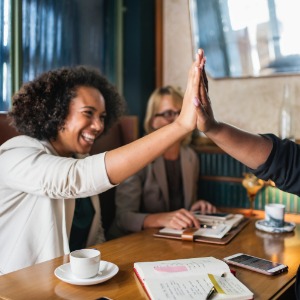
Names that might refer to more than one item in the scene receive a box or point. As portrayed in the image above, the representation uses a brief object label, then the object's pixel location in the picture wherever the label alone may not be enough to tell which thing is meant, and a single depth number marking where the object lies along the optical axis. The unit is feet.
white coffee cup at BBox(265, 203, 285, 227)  5.85
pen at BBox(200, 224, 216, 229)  5.63
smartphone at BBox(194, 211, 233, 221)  5.96
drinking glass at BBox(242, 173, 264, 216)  7.61
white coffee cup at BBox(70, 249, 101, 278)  3.56
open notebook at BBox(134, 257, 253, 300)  3.25
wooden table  3.43
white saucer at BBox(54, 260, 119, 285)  3.53
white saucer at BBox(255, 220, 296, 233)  5.70
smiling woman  4.40
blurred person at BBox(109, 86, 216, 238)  6.79
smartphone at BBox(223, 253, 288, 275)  3.97
